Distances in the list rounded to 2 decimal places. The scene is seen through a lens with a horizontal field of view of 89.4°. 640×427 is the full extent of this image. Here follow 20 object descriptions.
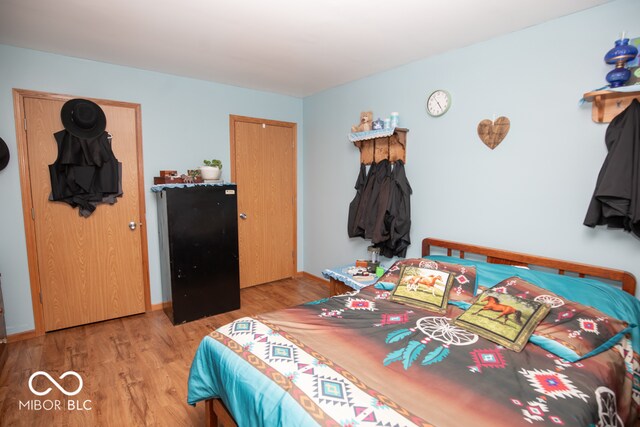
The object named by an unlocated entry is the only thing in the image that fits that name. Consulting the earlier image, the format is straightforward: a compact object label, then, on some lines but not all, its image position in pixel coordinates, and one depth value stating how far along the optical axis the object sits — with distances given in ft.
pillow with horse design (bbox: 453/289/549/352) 5.49
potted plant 10.76
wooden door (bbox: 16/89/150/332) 9.07
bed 3.97
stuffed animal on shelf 10.59
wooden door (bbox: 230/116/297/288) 12.96
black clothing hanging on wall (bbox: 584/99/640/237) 5.94
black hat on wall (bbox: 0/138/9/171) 8.41
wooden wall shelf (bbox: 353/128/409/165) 10.16
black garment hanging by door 9.21
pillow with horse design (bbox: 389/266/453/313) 6.96
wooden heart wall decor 7.89
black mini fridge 9.93
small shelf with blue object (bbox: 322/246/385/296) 9.66
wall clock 9.00
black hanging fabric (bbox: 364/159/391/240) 10.46
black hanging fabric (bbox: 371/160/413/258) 9.91
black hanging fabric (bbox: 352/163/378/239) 10.74
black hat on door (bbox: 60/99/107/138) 9.23
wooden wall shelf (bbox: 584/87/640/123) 6.09
